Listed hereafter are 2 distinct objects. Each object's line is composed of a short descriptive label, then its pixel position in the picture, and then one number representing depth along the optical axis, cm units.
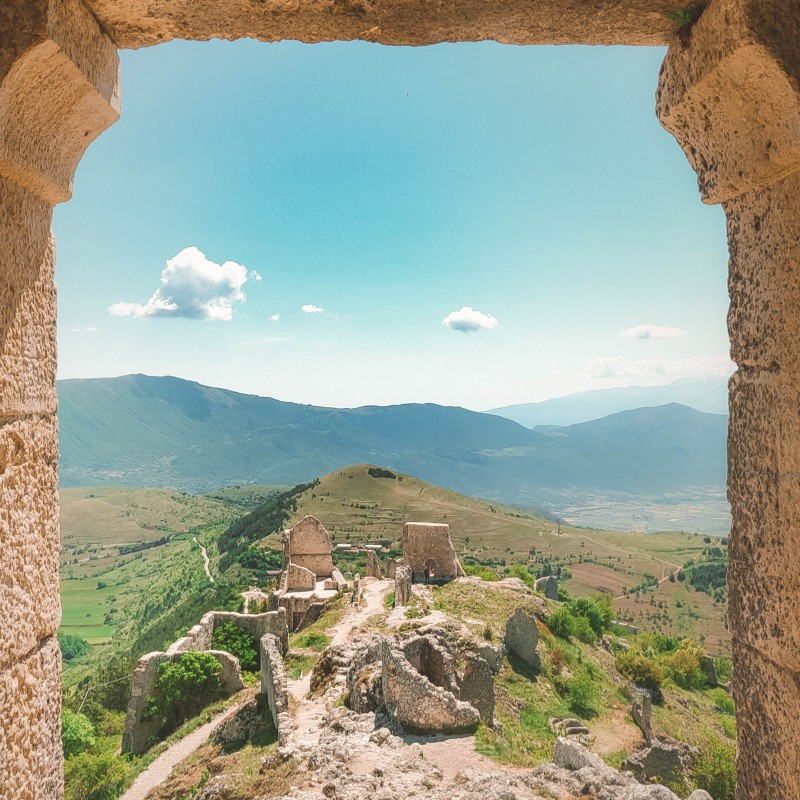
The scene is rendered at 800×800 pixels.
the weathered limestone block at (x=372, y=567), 3097
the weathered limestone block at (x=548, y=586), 3777
